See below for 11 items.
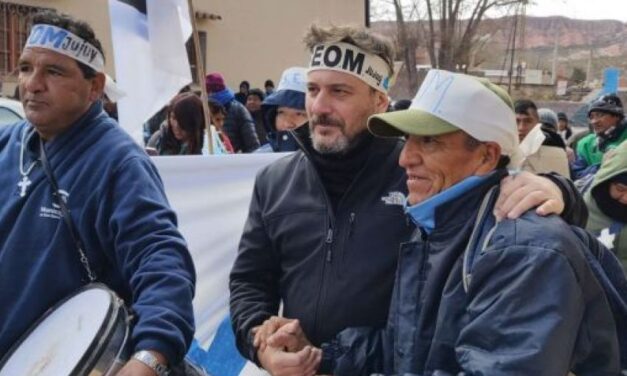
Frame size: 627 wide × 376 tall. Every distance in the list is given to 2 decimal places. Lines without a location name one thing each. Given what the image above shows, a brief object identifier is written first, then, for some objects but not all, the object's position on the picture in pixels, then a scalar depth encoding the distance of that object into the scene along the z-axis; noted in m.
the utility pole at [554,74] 66.18
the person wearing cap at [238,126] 7.43
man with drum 2.16
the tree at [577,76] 68.54
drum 1.93
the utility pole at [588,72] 68.66
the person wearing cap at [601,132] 7.44
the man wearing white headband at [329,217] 2.49
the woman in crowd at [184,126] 5.75
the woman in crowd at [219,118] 6.64
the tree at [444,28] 39.78
